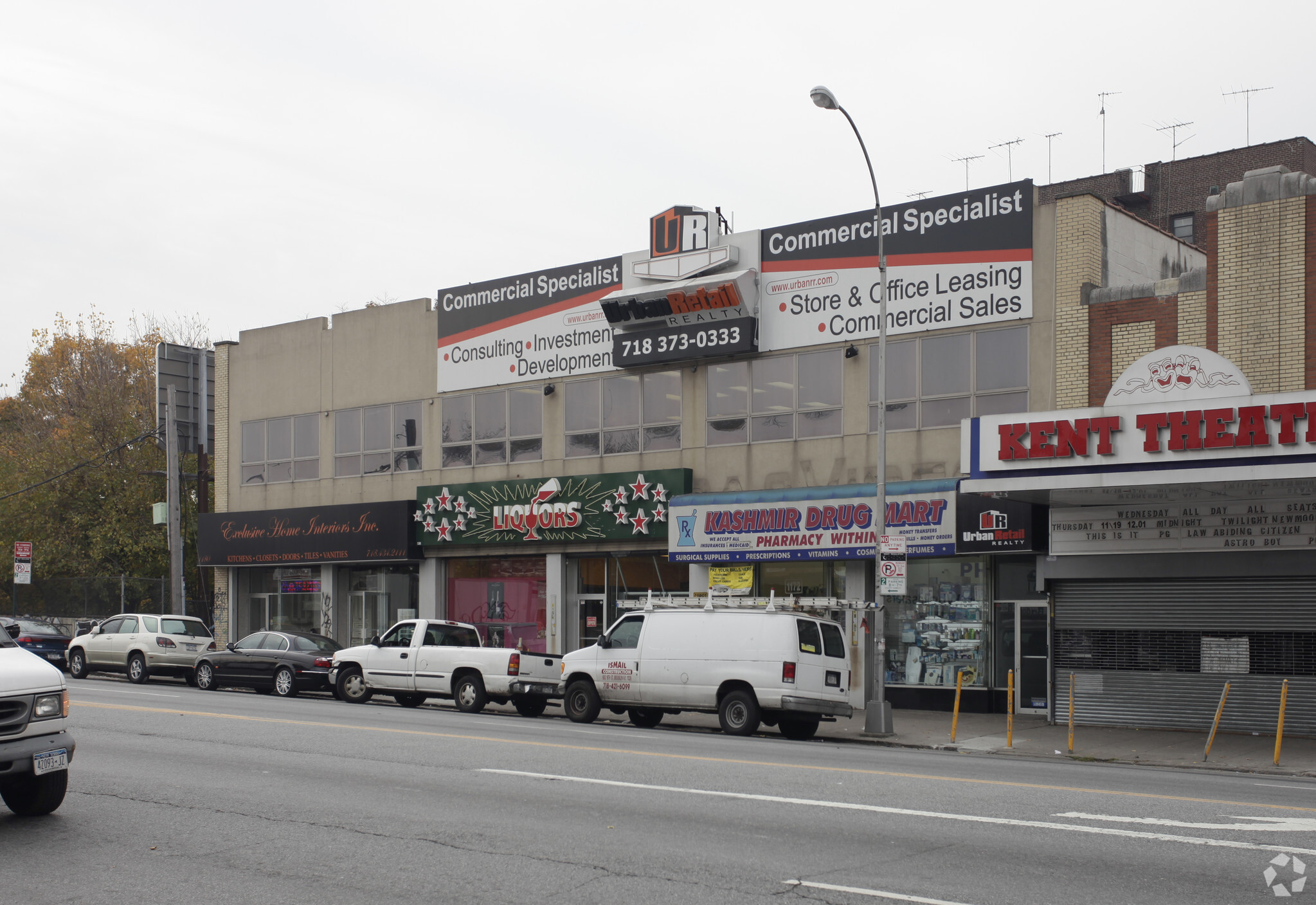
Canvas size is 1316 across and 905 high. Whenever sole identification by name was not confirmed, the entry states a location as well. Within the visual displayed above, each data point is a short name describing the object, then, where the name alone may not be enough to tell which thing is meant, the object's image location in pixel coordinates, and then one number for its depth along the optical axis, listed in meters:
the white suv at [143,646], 28.00
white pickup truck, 22.02
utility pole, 33.00
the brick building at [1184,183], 42.97
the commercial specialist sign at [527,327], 28.02
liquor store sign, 26.36
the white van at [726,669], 18.61
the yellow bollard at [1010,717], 17.48
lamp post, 19.23
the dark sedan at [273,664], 25.30
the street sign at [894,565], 19.45
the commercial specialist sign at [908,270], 22.42
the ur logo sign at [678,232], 26.30
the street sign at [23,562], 34.56
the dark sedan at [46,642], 30.48
